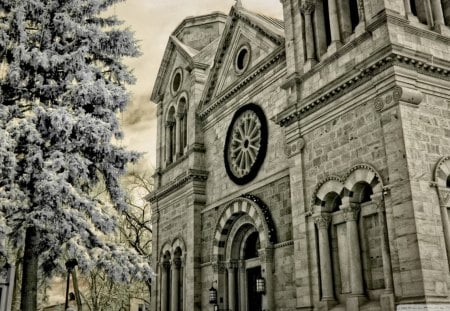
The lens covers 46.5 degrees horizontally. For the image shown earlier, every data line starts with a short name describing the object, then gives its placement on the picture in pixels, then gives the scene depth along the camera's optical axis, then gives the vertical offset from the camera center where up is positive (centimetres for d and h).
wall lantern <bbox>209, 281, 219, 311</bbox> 2009 +56
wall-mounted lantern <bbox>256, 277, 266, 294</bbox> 1761 +83
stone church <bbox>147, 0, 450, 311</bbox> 1291 +434
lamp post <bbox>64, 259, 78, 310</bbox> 1470 +143
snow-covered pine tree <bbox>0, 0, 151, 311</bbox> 1351 +482
